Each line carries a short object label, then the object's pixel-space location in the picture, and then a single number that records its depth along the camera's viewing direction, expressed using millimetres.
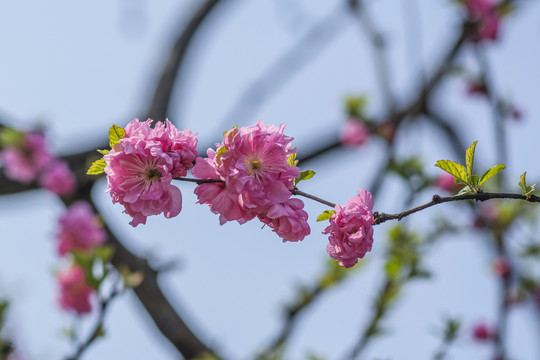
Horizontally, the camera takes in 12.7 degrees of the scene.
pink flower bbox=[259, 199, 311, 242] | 814
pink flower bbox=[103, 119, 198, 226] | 812
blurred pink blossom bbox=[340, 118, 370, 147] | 2861
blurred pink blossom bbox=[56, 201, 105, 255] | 2181
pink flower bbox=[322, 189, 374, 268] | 820
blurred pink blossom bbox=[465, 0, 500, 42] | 2643
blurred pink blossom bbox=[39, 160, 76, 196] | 2135
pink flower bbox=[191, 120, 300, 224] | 813
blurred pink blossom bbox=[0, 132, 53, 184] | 2261
